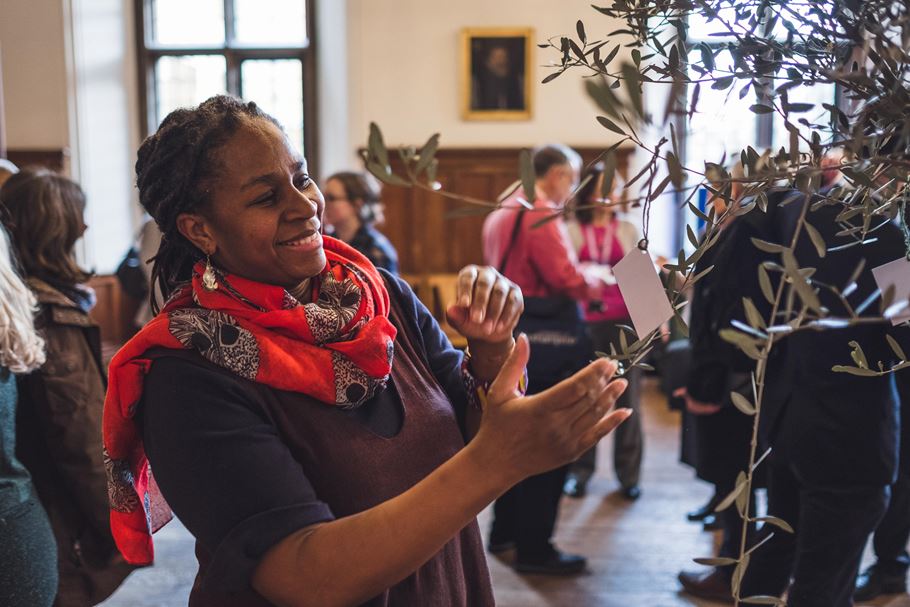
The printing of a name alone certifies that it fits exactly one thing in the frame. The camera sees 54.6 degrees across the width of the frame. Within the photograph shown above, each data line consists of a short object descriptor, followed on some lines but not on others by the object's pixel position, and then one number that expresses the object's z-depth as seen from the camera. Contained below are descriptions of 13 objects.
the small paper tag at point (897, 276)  1.05
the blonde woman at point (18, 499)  1.81
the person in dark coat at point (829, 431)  2.05
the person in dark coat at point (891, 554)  3.09
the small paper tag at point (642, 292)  0.96
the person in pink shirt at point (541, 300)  3.30
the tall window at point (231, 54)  7.50
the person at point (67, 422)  2.17
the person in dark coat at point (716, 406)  2.76
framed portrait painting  6.86
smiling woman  0.93
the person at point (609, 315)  4.15
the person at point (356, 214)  3.59
